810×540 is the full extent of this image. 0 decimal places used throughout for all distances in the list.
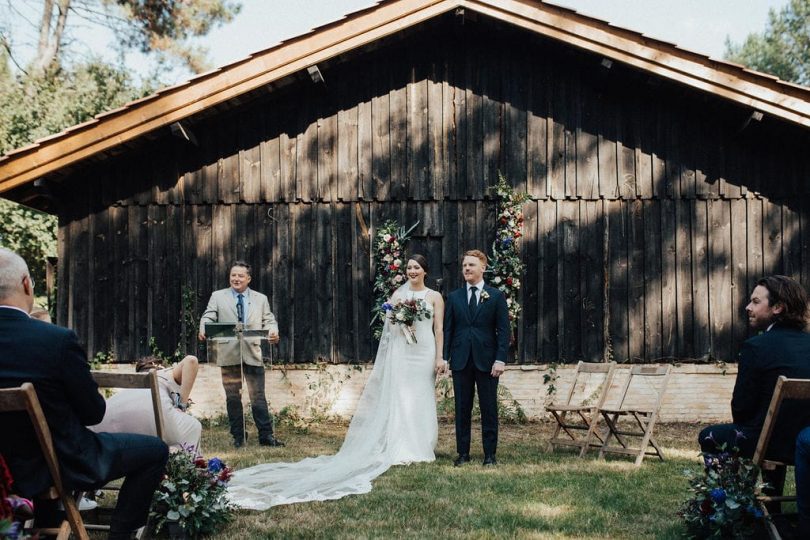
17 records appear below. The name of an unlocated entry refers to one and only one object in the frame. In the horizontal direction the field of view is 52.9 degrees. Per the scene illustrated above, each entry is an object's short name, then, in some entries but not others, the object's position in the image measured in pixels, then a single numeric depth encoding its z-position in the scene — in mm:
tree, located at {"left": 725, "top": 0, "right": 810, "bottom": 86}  39775
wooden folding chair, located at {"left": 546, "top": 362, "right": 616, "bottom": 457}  9219
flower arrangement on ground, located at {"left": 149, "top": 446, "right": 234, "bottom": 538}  5488
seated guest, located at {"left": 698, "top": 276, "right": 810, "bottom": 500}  5074
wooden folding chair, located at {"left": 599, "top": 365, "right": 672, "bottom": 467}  8711
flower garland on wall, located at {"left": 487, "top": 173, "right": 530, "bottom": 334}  11898
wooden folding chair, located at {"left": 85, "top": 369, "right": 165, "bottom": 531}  5047
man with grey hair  4152
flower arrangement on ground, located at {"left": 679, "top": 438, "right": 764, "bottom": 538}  5129
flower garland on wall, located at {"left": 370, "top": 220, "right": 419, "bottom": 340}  11836
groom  8586
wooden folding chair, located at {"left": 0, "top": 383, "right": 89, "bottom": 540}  3934
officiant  9883
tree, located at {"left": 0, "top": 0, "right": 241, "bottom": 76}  23797
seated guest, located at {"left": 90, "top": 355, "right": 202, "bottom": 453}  5660
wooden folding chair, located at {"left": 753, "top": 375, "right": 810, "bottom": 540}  4680
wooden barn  11969
